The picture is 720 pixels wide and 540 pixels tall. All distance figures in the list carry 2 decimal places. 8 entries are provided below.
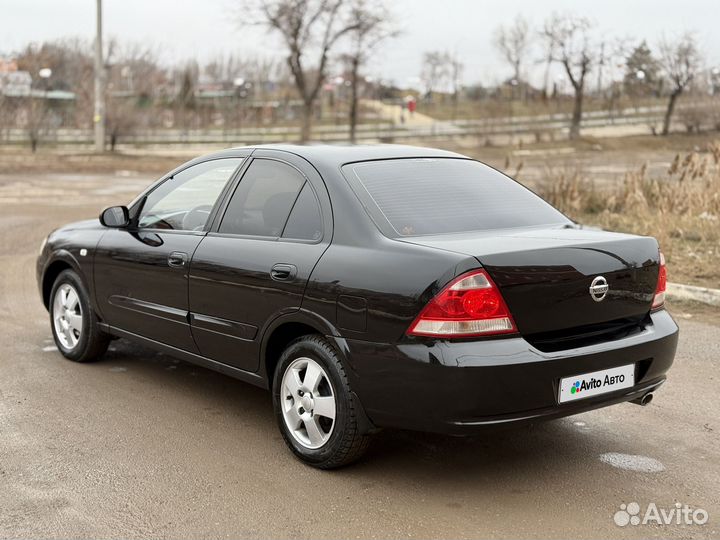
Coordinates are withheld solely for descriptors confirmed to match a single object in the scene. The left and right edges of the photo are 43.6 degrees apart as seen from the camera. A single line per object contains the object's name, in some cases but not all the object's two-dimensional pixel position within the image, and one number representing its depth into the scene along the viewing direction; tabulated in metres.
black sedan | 3.79
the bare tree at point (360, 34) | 41.88
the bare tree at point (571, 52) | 49.81
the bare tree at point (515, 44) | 68.25
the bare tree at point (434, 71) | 90.50
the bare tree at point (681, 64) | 48.44
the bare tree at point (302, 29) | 40.44
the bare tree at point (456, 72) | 90.81
